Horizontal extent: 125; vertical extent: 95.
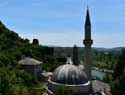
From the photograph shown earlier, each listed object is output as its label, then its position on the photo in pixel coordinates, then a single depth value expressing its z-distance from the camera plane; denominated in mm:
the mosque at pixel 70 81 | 20147
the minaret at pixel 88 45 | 24173
